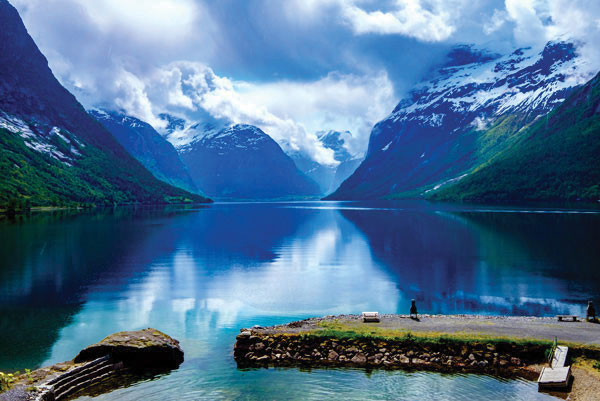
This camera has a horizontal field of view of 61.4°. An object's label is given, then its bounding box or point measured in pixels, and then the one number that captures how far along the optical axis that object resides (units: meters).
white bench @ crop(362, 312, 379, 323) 42.81
